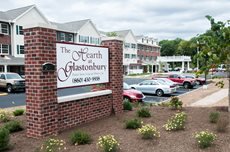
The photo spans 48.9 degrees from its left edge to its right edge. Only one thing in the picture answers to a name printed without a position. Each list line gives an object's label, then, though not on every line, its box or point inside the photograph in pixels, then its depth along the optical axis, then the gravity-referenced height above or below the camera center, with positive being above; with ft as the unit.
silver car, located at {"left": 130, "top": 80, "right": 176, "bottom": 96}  65.82 -5.45
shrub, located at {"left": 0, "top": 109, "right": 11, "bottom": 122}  25.66 -5.15
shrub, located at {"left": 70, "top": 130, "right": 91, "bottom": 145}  17.72 -5.08
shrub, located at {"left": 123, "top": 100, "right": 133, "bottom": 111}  31.04 -4.82
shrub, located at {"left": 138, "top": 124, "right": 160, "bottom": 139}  18.22 -4.73
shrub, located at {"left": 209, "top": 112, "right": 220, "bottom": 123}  23.07 -4.63
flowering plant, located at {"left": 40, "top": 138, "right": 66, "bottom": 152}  15.01 -4.86
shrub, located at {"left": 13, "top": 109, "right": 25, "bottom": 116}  29.48 -5.38
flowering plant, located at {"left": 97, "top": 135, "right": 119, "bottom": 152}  15.40 -4.77
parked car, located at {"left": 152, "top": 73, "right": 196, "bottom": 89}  88.33 -4.73
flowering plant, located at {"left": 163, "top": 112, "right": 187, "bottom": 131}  20.57 -4.68
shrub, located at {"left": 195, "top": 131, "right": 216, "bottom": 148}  16.51 -4.75
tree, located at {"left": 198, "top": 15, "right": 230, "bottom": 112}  27.76 +2.49
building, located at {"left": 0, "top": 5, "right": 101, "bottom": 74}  109.81 +14.92
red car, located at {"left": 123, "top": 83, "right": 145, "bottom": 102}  48.14 -5.43
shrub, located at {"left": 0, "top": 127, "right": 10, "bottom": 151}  16.44 -4.75
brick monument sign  18.94 -1.63
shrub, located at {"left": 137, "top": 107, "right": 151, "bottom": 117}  26.55 -4.85
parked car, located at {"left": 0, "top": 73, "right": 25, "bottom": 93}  74.33 -4.60
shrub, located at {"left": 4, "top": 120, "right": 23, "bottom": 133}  21.21 -5.09
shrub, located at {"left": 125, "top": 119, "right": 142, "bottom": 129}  21.58 -4.92
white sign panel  21.38 +0.17
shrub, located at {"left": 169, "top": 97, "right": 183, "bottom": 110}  30.60 -4.37
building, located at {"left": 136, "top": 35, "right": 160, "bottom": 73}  224.94 +13.29
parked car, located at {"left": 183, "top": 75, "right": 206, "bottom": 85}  102.78 -5.66
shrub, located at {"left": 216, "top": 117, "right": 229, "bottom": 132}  19.83 -4.61
